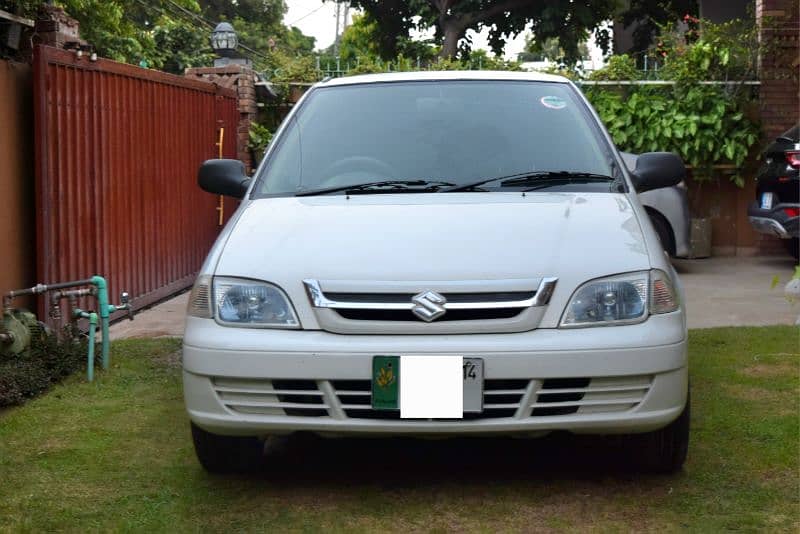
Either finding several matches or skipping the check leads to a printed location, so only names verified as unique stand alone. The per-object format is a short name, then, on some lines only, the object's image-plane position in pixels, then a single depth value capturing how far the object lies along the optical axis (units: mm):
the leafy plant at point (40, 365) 5773
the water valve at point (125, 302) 6640
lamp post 13453
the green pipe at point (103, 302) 6328
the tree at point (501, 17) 23375
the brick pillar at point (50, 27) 7480
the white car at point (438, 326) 3777
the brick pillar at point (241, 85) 12383
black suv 10352
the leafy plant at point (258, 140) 12727
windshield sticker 5168
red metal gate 7199
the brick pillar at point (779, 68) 12445
